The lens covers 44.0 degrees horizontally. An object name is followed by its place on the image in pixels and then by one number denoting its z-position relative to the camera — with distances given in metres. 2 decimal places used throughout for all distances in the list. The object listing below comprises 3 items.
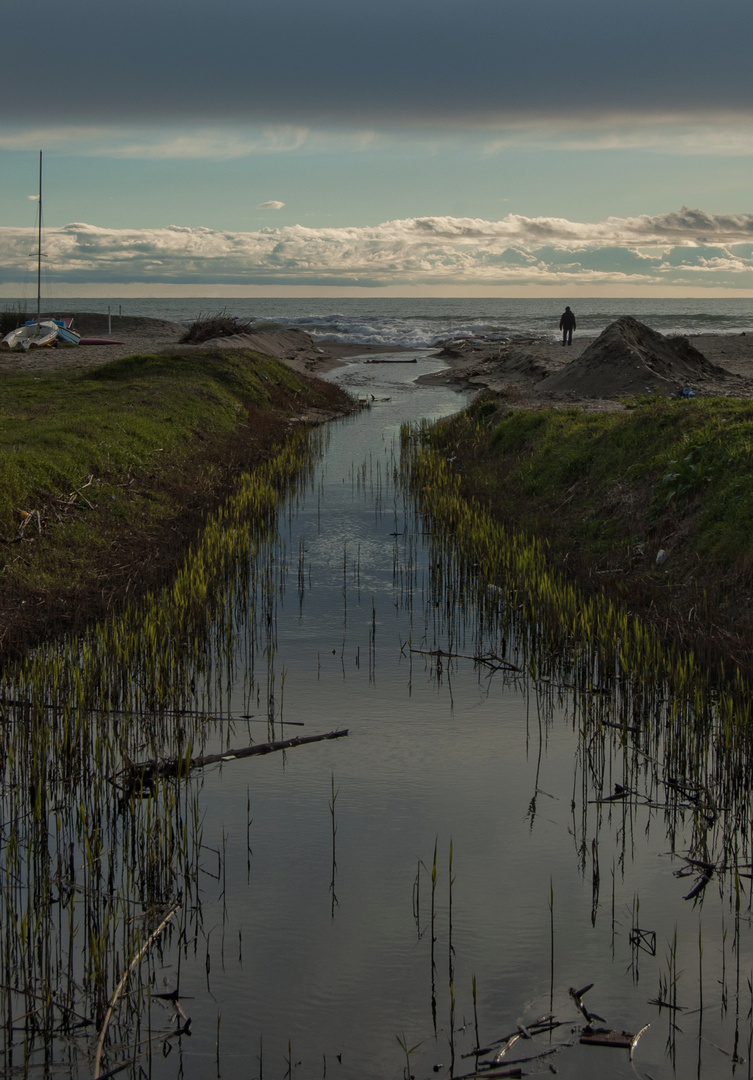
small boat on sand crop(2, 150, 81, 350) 41.09
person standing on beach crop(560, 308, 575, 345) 42.44
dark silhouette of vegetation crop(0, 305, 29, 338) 48.97
